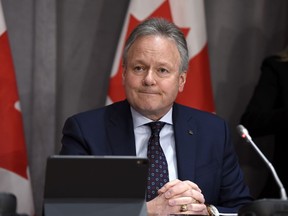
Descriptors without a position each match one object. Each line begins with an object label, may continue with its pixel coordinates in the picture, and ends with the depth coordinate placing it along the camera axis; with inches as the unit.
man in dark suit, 225.3
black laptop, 163.5
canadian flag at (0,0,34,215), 294.2
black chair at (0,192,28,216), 155.9
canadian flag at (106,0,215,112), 316.6
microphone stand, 158.3
